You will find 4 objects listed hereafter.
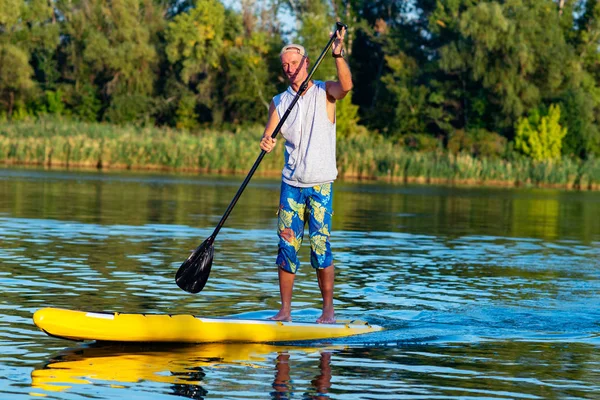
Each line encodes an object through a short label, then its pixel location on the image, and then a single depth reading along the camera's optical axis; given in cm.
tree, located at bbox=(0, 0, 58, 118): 6644
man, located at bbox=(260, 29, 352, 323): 970
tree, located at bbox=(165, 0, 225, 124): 6925
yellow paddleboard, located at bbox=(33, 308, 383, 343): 866
